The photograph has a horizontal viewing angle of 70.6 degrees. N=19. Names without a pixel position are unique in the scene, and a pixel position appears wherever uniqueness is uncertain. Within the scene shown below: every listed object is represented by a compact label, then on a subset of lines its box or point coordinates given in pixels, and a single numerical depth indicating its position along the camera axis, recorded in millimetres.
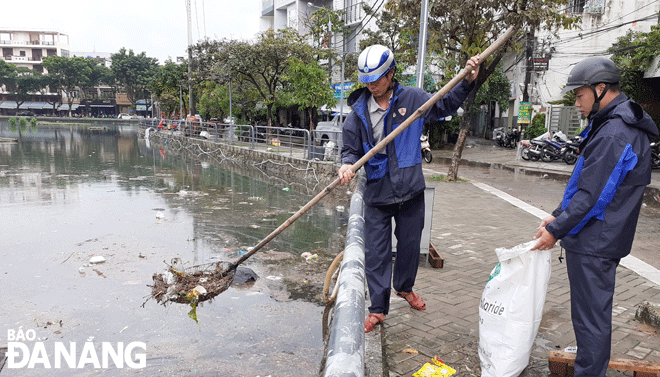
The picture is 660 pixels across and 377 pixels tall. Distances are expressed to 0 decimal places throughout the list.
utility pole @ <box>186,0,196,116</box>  28592
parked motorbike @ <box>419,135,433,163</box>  16016
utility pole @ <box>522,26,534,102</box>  18906
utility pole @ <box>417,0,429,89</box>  5271
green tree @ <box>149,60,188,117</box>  35312
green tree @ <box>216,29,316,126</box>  19500
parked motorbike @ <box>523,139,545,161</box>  15875
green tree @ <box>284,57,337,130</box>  17734
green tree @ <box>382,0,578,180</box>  8492
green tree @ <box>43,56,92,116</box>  58156
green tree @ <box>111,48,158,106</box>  60969
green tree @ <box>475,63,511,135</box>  22333
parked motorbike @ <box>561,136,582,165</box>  14883
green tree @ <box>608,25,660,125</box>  13805
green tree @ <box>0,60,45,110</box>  58278
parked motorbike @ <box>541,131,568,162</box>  15703
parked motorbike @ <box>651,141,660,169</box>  12622
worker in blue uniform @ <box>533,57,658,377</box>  1989
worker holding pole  2828
